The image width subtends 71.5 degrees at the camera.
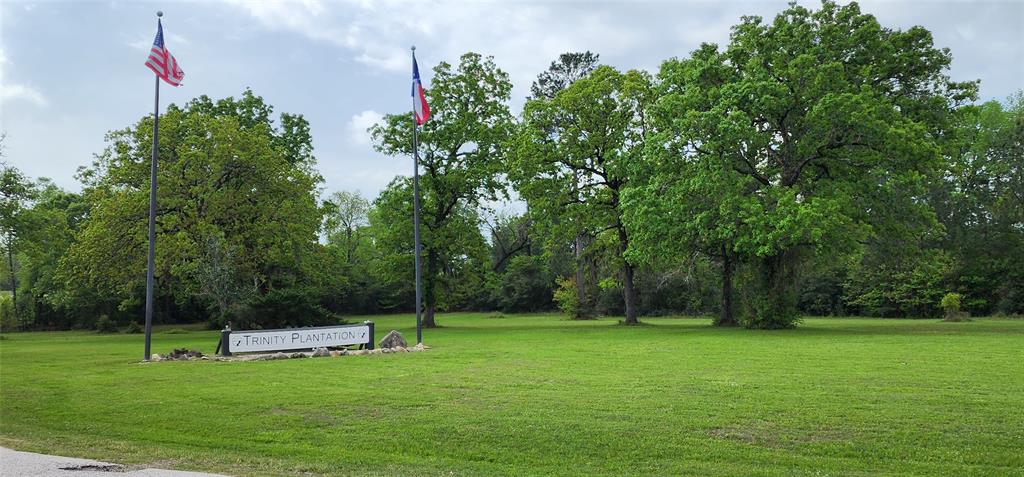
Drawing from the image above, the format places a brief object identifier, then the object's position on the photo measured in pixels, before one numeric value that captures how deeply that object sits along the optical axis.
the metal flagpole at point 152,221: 19.92
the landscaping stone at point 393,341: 23.15
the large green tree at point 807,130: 26.88
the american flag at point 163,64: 19.58
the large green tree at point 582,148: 37.91
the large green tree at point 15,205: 37.53
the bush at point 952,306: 38.61
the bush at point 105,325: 47.03
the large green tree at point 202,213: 34.28
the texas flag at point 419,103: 23.53
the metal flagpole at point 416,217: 23.83
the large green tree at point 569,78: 56.53
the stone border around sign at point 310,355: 20.30
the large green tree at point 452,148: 41.31
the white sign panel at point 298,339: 21.02
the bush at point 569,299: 54.59
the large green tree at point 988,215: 46.56
